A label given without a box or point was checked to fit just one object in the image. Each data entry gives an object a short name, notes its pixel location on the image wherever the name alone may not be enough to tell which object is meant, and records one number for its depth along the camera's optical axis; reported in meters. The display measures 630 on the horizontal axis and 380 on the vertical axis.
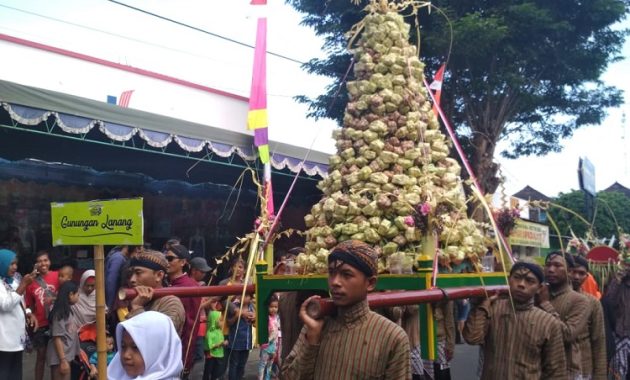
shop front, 8.64
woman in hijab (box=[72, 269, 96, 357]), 6.40
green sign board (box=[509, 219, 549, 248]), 7.33
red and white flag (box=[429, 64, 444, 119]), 7.10
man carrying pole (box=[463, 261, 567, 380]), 3.82
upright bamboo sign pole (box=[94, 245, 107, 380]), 3.26
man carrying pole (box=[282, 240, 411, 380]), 2.60
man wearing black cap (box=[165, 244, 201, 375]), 4.90
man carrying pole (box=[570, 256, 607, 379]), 5.15
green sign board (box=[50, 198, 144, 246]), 3.53
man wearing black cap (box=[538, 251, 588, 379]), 4.85
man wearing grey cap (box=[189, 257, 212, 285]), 7.09
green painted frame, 3.55
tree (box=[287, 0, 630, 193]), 12.43
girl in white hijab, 2.99
